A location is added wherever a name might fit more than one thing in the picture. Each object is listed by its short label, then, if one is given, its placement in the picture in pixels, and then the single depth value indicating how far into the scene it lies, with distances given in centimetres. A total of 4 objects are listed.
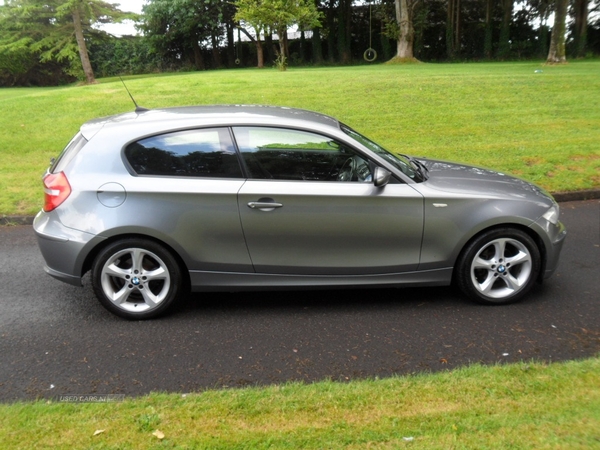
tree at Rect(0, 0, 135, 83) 2711
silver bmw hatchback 448
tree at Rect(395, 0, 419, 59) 3064
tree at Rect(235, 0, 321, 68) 2927
